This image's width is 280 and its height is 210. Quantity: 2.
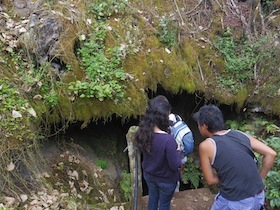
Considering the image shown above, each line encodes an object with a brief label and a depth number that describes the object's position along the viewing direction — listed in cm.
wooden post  474
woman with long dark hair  389
